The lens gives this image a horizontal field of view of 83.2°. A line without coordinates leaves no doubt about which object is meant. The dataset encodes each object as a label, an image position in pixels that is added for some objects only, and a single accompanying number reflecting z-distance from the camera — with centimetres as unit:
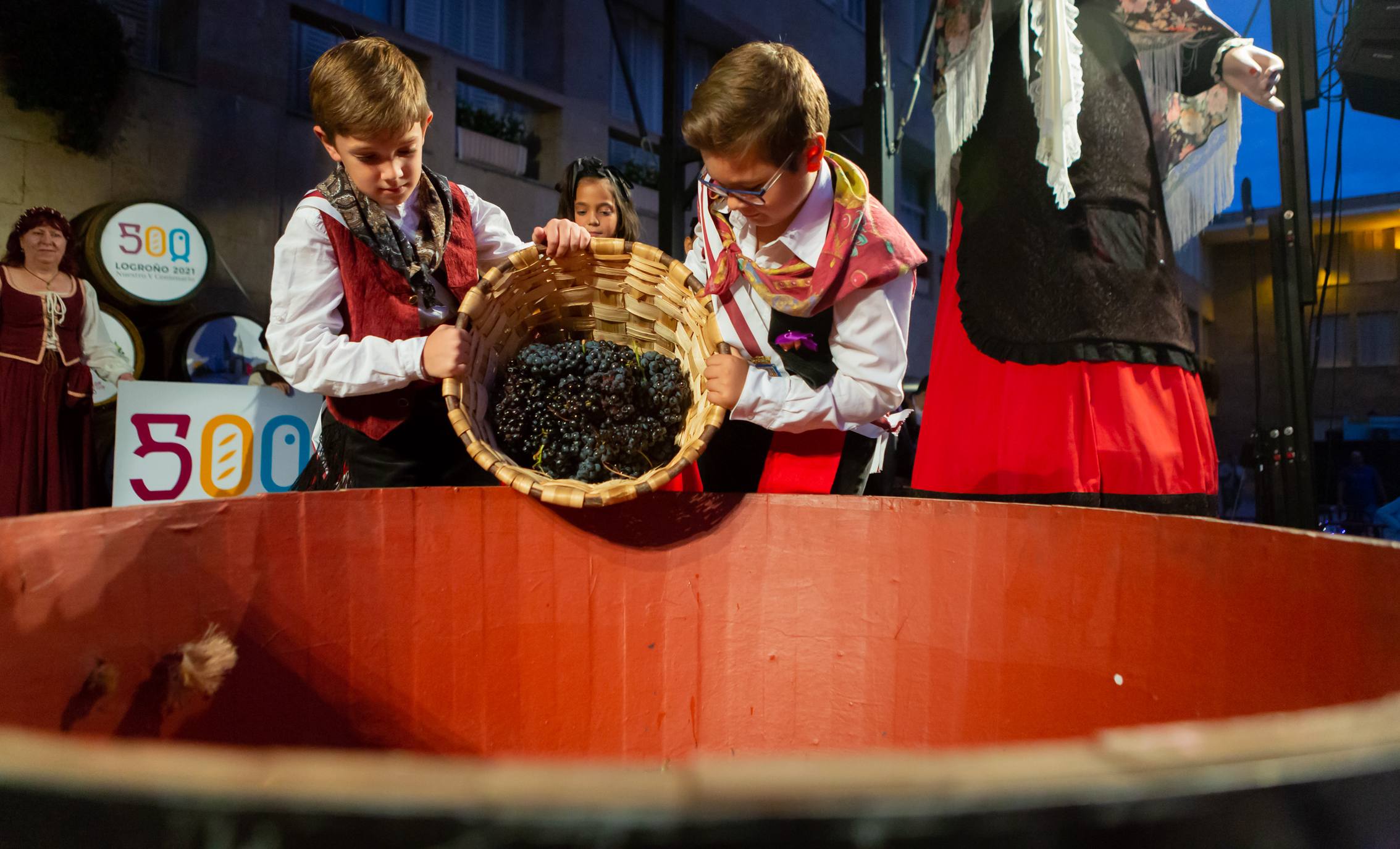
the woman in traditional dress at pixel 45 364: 289
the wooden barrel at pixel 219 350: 365
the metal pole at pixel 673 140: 374
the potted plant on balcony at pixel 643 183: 662
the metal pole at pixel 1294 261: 174
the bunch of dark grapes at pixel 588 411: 90
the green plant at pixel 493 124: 548
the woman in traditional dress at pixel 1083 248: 110
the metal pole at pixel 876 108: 315
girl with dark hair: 222
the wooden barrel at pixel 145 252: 338
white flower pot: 546
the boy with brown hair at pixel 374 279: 100
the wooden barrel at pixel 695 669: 20
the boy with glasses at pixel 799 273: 96
